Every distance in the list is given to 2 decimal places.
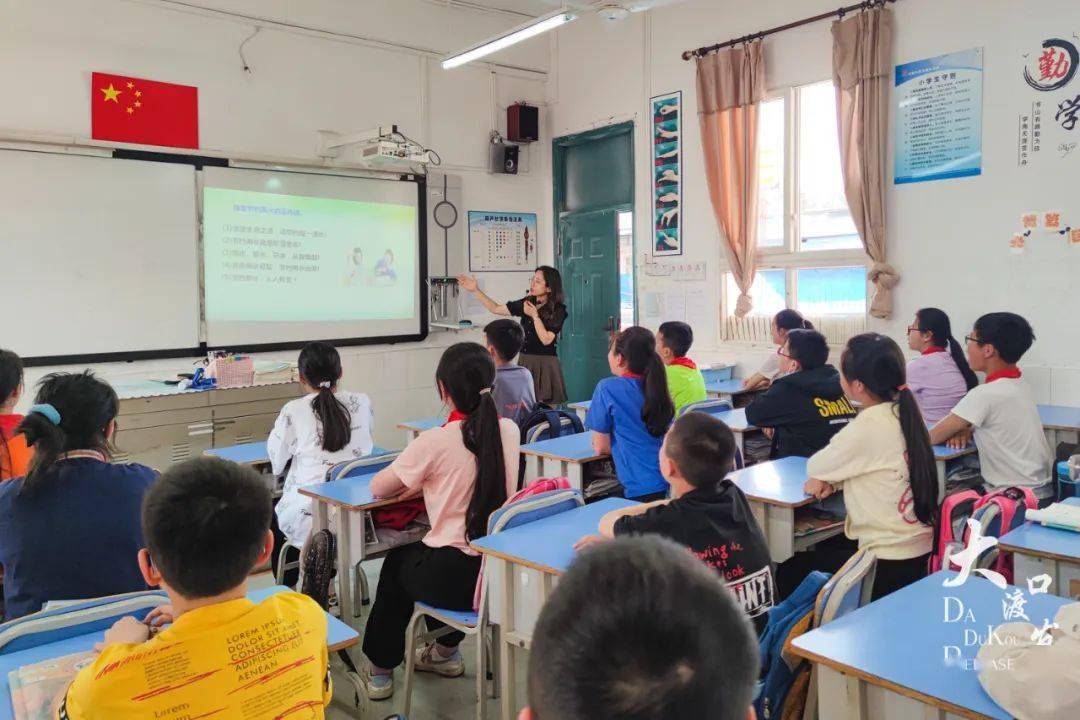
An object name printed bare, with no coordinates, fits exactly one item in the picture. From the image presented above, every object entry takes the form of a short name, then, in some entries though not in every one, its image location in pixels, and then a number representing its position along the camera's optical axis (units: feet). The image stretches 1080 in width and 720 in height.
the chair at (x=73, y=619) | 5.27
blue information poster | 15.60
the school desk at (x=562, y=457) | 11.61
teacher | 18.17
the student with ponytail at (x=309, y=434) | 10.75
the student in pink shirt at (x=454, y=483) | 8.54
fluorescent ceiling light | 16.38
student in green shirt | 13.73
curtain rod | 16.69
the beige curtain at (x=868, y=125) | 16.56
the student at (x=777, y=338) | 16.88
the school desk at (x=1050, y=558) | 7.00
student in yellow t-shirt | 3.96
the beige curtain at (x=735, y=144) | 18.93
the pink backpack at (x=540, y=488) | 8.56
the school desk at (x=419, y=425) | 14.49
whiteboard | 15.97
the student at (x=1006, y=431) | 10.98
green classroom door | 23.16
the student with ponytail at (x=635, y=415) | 11.16
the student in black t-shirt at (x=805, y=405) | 11.31
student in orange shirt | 8.30
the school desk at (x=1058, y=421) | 13.00
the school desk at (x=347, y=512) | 9.32
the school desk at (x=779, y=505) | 9.04
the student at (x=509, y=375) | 13.39
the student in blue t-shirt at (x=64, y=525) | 6.18
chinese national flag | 16.88
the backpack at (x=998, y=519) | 7.50
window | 17.79
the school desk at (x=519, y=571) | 7.21
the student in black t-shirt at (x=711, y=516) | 6.40
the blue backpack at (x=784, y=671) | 5.97
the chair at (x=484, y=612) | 8.02
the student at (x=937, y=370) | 13.87
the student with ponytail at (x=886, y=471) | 7.98
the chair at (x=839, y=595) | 5.97
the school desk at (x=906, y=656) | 4.81
